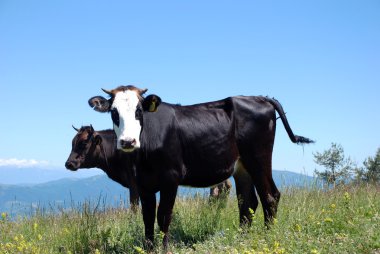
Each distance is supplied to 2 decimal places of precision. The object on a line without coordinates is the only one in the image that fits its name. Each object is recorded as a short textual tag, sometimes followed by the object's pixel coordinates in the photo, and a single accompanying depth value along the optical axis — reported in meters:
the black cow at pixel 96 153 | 12.55
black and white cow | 6.23
